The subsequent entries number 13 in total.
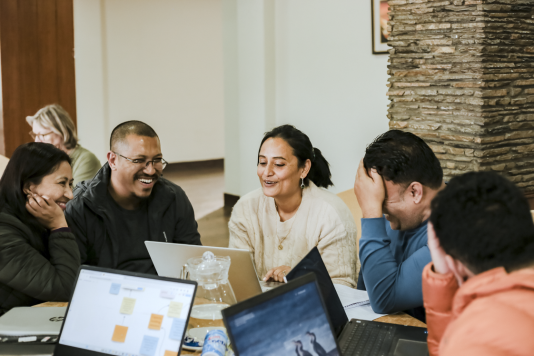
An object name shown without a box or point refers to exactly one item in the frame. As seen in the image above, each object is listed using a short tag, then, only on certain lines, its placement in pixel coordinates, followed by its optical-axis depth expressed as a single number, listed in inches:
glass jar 56.6
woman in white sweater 91.2
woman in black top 70.0
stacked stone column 134.0
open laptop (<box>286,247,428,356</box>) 56.4
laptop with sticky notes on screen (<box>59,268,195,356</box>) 48.2
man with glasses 91.7
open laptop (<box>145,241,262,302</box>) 61.8
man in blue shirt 64.8
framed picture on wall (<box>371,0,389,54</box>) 184.1
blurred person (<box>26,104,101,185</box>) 150.4
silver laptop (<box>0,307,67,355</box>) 55.9
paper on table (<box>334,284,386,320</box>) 66.9
